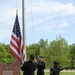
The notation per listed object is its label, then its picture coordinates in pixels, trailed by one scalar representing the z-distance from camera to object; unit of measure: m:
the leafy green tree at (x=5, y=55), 75.88
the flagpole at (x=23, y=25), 14.52
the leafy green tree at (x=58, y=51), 72.56
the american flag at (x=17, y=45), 13.87
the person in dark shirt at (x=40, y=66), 14.27
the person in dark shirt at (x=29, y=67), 12.22
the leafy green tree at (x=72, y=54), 89.75
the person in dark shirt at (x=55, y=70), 13.12
